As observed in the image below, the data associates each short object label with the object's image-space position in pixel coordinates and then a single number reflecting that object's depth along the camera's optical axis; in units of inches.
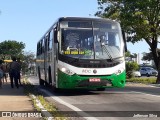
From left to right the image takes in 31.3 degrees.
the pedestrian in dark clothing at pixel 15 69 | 646.5
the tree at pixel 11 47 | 3163.4
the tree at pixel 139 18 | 850.8
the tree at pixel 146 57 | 3075.7
